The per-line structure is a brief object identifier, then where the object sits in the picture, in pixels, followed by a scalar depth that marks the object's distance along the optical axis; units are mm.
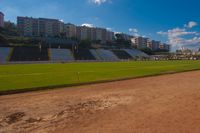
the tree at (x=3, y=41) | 55570
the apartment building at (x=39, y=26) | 91491
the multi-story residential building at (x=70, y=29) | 98143
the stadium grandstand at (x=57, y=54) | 43374
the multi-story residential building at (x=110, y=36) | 107520
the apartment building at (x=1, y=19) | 82981
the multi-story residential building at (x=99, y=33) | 104801
